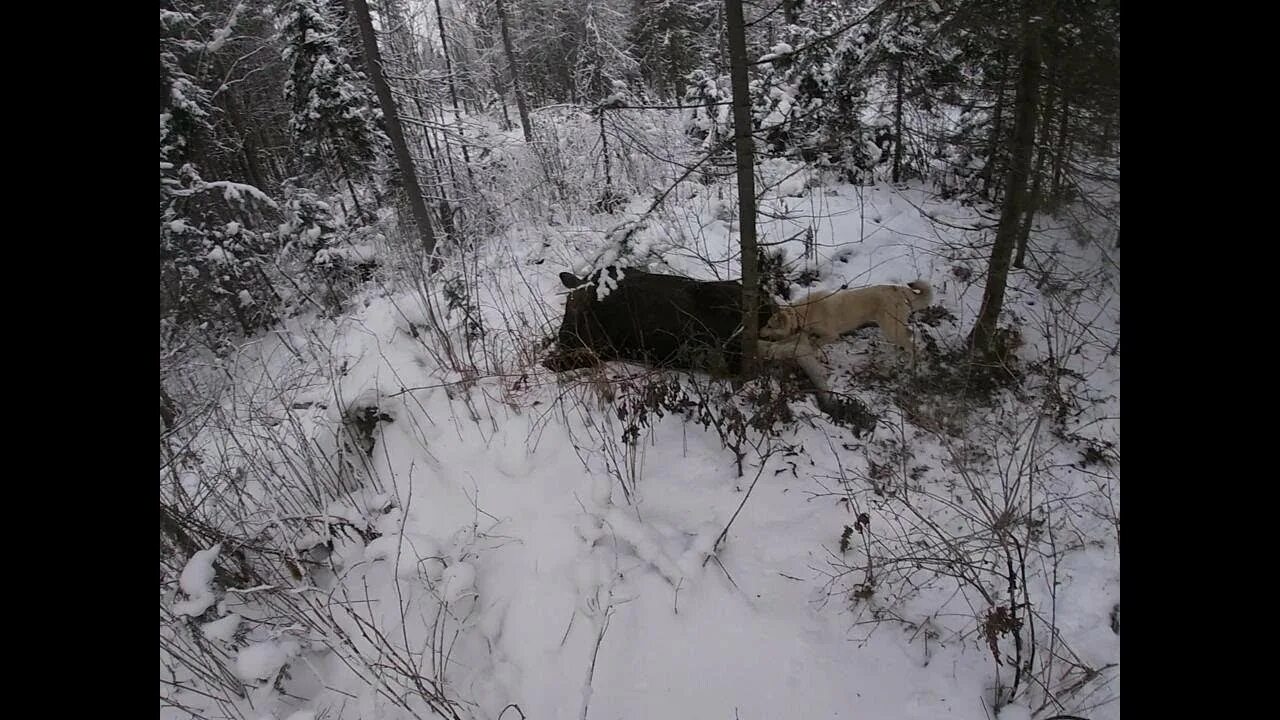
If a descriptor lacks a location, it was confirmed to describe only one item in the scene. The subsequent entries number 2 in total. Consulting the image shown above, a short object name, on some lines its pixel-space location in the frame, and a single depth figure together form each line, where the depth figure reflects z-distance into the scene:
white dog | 4.06
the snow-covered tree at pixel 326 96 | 10.83
